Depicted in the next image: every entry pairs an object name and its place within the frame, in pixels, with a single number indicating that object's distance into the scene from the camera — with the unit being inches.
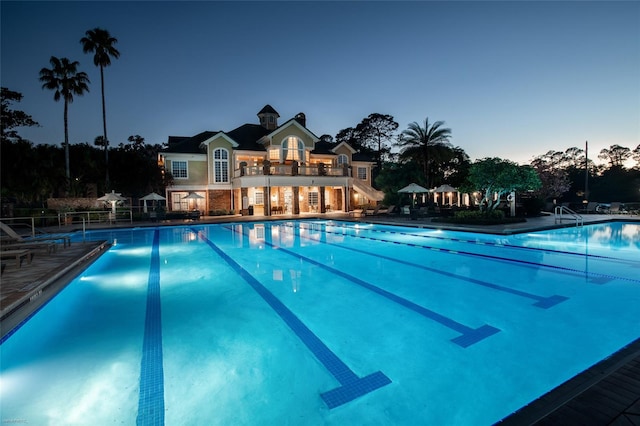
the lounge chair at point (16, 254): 298.2
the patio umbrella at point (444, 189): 1063.0
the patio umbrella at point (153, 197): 967.0
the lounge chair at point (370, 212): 1063.4
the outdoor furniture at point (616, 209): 1008.2
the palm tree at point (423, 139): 1184.2
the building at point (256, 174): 1117.0
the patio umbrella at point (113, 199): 866.1
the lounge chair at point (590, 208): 1066.7
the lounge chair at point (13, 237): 387.1
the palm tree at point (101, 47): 1138.7
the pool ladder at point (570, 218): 711.9
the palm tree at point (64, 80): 1056.2
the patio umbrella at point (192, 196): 1056.6
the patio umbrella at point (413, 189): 935.0
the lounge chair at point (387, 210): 1047.3
